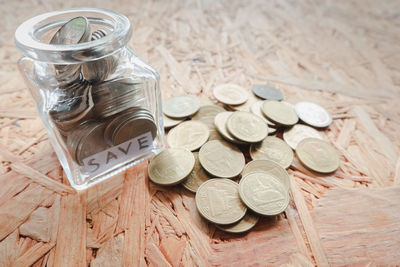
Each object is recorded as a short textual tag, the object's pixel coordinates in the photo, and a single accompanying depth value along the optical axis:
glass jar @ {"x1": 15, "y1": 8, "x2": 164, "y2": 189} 0.15
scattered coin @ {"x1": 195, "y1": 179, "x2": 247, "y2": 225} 0.16
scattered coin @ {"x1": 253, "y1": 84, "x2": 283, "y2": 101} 0.22
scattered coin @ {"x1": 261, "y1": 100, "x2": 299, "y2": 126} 0.20
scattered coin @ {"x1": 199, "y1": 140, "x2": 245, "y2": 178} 0.18
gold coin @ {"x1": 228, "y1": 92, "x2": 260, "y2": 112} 0.21
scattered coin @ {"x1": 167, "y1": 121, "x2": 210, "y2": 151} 0.19
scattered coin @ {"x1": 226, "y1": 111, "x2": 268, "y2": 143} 0.19
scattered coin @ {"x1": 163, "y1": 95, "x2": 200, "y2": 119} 0.20
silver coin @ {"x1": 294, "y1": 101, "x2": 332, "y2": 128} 0.21
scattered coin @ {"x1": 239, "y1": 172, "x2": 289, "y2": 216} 0.16
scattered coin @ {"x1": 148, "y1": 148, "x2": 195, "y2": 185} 0.17
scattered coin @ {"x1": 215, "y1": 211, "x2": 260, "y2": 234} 0.16
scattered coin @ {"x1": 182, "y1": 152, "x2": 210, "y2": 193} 0.17
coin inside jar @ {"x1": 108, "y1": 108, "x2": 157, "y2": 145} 0.16
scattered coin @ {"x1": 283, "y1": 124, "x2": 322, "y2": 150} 0.20
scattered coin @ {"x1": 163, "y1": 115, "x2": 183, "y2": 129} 0.20
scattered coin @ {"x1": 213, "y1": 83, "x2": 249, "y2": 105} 0.22
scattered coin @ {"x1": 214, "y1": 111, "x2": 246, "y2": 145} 0.19
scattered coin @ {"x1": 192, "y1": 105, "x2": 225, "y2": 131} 0.20
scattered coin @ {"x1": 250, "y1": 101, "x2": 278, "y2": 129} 0.20
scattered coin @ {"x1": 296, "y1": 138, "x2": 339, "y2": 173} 0.19
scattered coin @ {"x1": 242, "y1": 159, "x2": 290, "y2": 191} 0.18
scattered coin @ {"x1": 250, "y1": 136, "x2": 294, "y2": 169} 0.19
